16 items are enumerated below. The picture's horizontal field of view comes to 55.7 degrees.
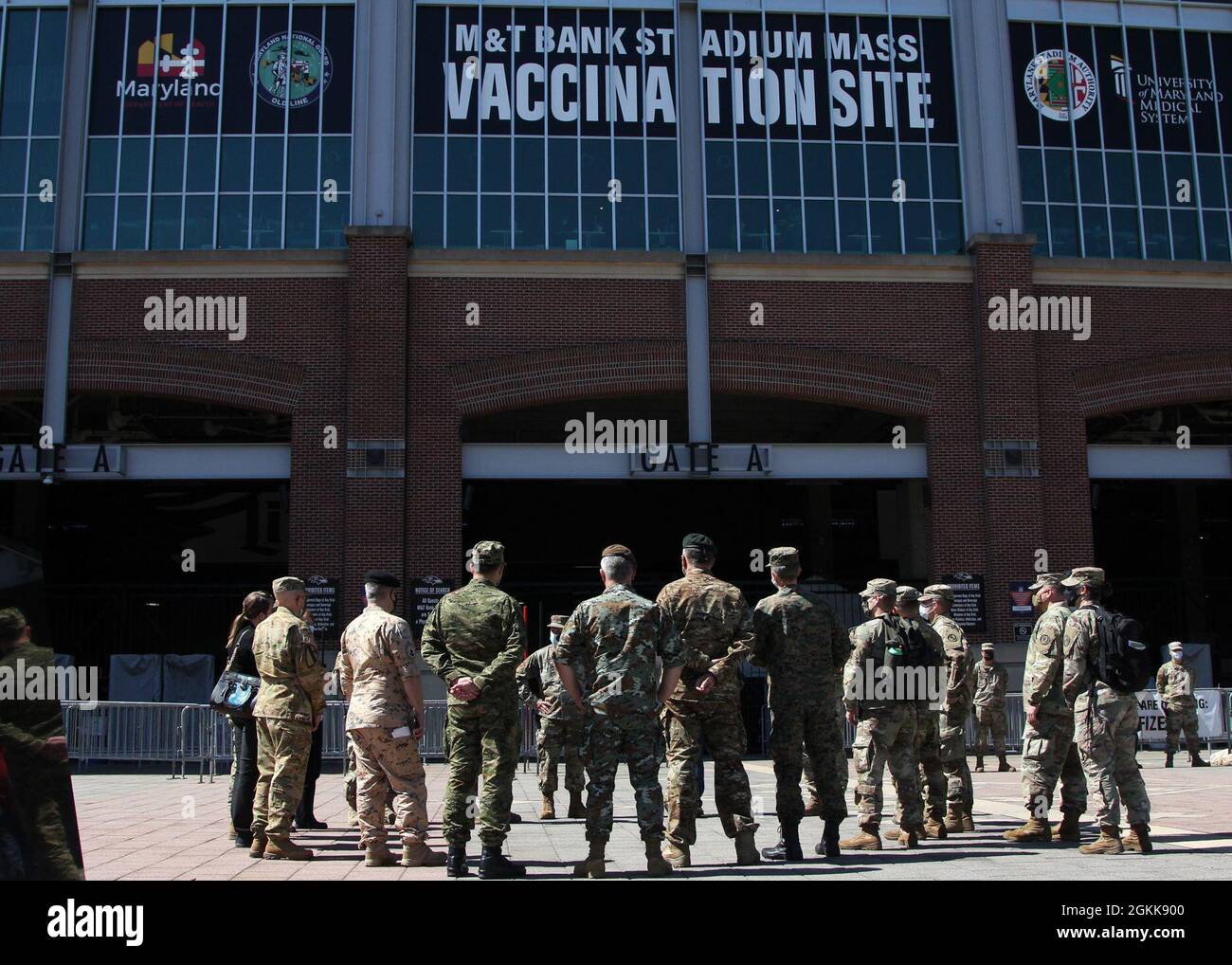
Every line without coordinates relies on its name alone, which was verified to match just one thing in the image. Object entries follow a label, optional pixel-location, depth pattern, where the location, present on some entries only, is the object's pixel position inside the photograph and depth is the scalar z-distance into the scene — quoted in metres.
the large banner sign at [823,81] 21.61
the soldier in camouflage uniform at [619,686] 6.56
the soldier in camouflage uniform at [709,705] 6.98
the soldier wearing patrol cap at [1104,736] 7.61
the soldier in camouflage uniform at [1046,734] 8.01
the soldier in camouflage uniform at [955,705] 8.82
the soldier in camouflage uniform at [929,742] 8.01
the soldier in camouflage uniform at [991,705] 16.27
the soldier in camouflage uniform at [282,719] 7.64
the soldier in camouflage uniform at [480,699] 6.79
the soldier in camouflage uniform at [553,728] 10.35
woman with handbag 8.45
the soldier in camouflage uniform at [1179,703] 17.03
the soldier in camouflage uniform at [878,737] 7.72
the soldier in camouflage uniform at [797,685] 7.34
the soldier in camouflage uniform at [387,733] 7.18
